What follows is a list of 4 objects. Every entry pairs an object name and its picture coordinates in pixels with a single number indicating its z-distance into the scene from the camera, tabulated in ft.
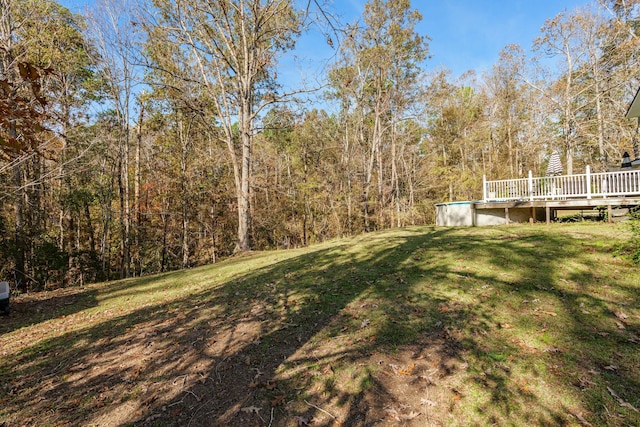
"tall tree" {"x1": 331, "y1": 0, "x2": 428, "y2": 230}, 55.47
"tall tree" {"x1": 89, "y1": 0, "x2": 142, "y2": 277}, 40.22
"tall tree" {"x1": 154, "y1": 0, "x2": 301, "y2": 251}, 36.52
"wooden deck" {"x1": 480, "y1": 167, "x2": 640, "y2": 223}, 30.17
